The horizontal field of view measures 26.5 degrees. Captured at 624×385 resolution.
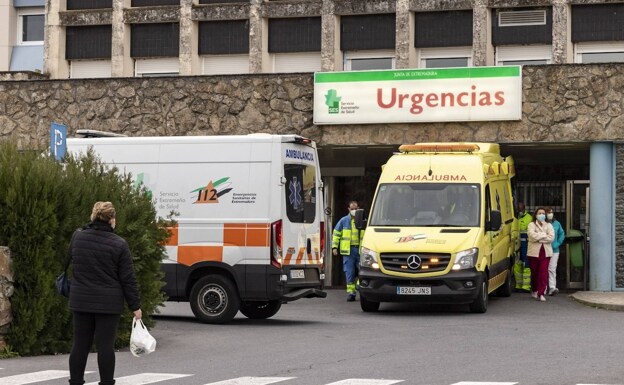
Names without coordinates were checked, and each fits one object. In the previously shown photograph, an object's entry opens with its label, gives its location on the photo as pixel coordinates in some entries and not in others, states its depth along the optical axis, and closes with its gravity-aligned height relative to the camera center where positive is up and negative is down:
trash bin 28.03 -0.34
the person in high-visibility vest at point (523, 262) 26.12 -0.61
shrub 14.62 -0.01
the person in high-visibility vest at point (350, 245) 24.03 -0.28
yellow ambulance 20.56 +0.02
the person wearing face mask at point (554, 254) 25.38 -0.43
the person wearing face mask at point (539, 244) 24.73 -0.24
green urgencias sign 25.94 +2.68
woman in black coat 11.08 -0.53
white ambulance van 18.53 +0.22
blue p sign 17.30 +1.16
